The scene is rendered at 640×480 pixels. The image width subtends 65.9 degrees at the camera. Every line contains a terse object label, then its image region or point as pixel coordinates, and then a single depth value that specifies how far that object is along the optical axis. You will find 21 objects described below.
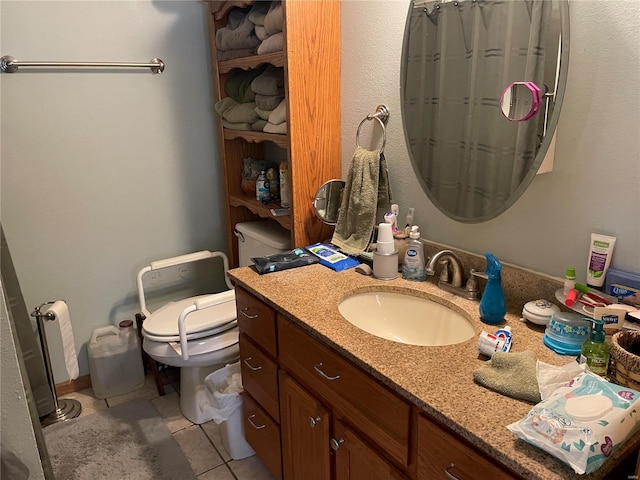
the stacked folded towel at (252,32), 1.73
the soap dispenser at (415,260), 1.50
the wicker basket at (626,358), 0.86
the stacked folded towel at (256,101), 1.89
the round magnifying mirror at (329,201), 1.82
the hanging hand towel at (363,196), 1.64
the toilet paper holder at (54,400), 2.09
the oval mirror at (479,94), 1.17
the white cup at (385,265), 1.50
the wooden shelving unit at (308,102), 1.68
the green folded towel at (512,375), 0.93
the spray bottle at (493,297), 1.21
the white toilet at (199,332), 1.98
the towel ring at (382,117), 1.65
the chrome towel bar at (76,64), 1.94
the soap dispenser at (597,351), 0.94
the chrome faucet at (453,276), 1.37
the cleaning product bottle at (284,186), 1.98
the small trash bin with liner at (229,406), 1.84
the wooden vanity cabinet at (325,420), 0.96
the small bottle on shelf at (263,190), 2.16
